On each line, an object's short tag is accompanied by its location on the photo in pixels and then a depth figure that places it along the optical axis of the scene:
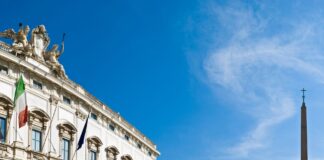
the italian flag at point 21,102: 40.59
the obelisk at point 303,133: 50.99
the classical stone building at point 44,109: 41.88
